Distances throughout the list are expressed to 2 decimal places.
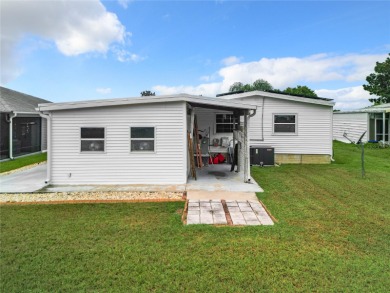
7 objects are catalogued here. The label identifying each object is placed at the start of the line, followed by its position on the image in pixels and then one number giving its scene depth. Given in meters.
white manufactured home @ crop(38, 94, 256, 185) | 8.40
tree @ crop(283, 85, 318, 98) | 36.66
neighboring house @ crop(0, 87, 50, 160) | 13.23
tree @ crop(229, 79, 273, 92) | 43.06
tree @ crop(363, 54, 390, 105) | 32.03
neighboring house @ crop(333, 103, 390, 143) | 19.81
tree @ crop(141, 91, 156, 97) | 54.52
